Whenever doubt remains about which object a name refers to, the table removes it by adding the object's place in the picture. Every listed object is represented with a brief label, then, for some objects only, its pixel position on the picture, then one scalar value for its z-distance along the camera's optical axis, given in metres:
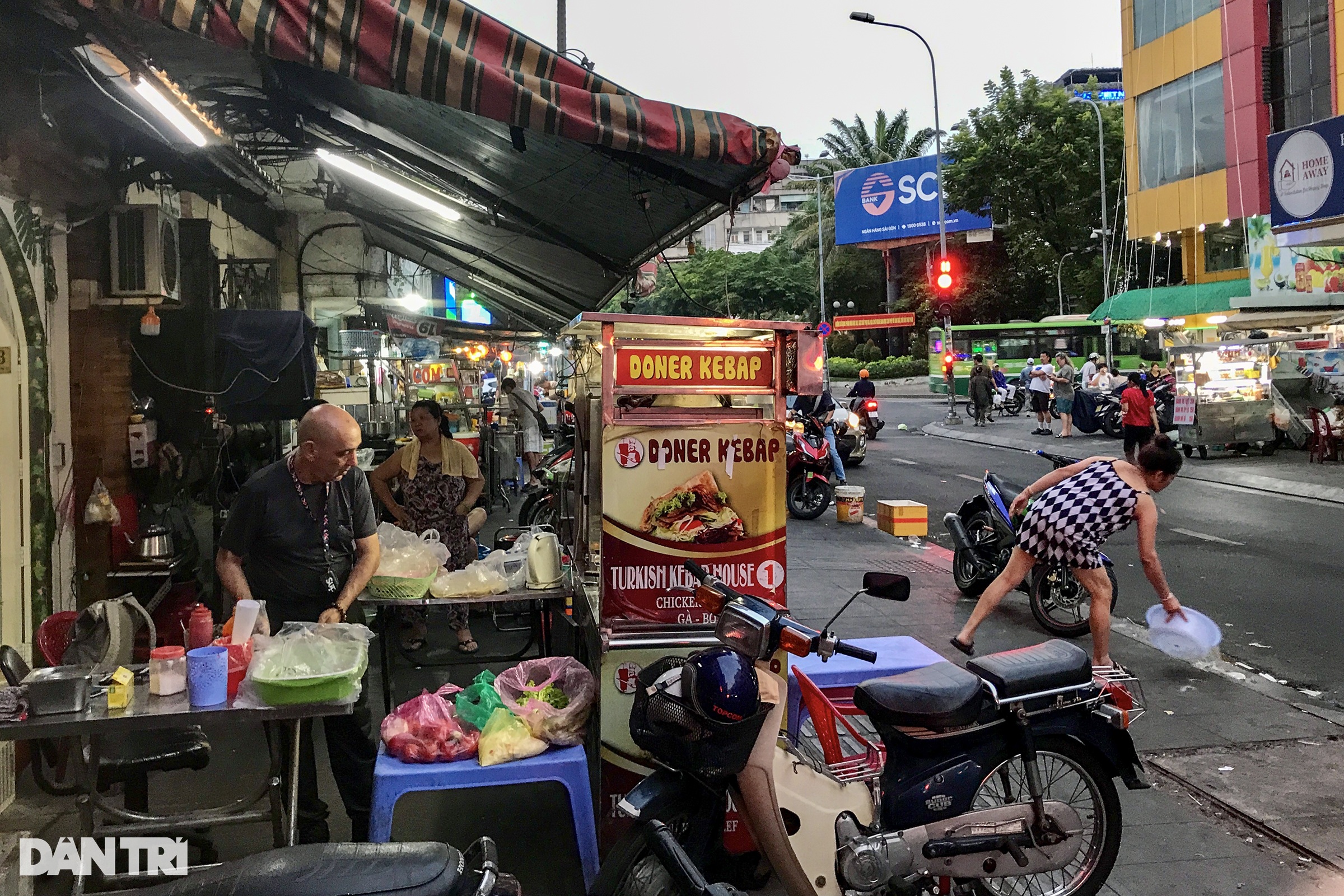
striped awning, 3.76
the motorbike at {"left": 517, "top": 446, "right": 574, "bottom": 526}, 9.45
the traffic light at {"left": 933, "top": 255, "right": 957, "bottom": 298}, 26.88
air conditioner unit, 6.57
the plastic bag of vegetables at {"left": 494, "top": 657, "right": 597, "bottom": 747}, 4.03
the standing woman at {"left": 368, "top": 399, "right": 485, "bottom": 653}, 7.39
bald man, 4.23
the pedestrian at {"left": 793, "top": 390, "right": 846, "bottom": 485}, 16.14
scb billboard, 45.97
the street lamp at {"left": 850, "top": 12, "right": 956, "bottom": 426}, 28.14
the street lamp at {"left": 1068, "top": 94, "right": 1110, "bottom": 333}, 31.11
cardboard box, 12.00
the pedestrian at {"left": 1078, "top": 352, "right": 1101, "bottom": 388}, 25.74
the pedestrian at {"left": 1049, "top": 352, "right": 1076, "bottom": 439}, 23.03
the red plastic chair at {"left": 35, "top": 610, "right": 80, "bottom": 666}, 4.40
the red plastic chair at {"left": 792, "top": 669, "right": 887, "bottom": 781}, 3.68
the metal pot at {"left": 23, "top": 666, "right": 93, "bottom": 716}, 3.30
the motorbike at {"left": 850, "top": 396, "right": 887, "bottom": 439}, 22.14
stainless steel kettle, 6.52
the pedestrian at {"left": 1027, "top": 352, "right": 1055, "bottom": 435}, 24.50
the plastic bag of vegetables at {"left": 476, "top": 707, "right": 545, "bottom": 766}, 3.84
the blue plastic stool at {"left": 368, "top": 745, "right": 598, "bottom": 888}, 3.71
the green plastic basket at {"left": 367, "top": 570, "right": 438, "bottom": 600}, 5.12
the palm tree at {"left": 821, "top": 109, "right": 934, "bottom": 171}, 56.41
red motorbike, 13.61
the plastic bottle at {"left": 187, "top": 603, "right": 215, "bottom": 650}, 3.80
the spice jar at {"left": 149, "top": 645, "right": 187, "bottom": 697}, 3.46
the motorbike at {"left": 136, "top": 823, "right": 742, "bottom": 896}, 2.15
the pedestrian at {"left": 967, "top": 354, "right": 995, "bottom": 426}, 28.06
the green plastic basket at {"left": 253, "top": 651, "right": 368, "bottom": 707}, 3.41
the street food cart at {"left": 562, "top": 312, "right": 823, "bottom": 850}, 4.16
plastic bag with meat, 3.83
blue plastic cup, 3.39
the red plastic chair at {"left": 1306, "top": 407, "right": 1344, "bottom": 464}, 16.67
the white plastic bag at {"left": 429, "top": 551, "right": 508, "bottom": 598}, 5.23
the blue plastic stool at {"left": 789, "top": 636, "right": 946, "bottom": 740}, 4.34
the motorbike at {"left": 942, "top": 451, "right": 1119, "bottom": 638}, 7.82
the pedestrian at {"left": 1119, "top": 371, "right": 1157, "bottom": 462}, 16.70
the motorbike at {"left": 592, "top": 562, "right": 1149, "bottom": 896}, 3.17
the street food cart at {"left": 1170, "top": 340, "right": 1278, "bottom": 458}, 17.56
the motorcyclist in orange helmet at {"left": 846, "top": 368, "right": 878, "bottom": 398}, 22.52
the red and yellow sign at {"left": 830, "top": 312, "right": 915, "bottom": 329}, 51.66
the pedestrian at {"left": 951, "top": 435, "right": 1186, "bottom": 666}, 5.84
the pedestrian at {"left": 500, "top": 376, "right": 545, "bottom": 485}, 15.02
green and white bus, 36.53
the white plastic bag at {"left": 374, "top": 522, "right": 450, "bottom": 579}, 5.25
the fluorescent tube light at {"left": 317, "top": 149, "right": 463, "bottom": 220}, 8.68
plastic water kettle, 5.22
